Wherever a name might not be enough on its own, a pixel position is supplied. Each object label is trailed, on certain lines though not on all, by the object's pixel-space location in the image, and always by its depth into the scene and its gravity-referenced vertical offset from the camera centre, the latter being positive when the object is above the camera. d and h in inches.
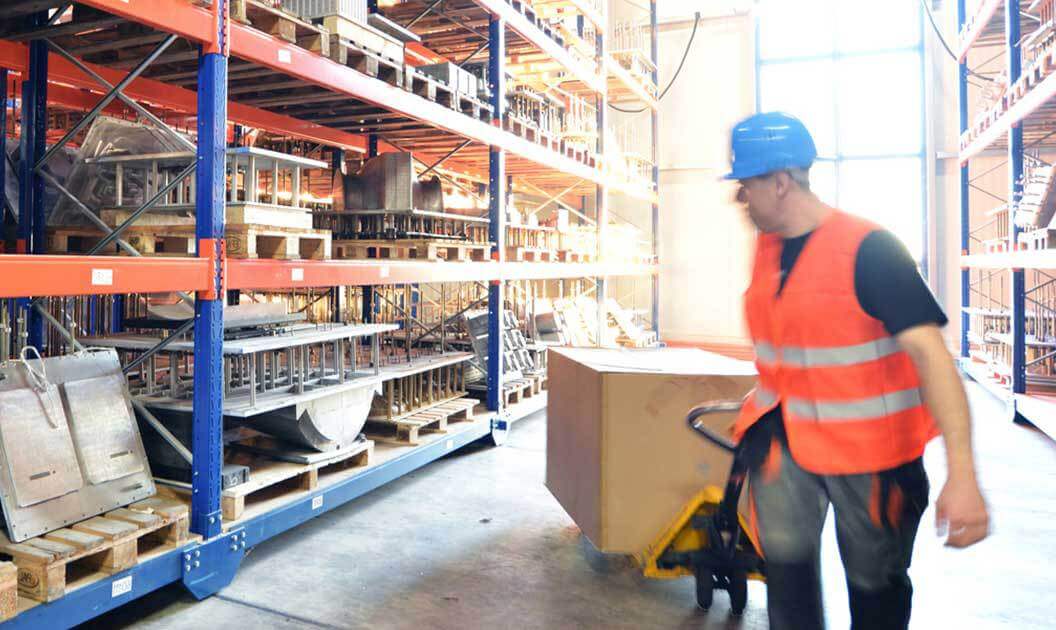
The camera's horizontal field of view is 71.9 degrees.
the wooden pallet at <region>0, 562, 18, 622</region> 121.5 -46.6
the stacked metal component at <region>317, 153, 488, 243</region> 270.7 +43.7
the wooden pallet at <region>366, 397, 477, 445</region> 256.2 -40.2
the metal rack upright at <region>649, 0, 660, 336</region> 649.0 +141.9
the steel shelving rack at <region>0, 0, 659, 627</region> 139.3 +14.0
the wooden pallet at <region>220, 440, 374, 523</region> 174.1 -42.9
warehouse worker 83.2 -10.1
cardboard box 156.8 -29.1
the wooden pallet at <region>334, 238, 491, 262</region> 271.6 +26.3
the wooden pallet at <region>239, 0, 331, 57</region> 179.5 +76.1
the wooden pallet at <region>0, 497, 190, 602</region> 129.6 -44.2
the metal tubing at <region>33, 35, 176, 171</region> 159.3 +51.1
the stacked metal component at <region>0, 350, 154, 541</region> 138.8 -26.6
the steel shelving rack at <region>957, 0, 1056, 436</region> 324.5 +91.1
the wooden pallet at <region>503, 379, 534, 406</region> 333.4 -34.5
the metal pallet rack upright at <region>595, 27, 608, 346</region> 466.3 +78.5
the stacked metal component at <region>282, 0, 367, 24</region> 212.5 +91.2
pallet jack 146.1 -49.1
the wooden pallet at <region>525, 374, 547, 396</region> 363.6 -33.6
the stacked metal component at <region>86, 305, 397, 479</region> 184.4 -21.0
